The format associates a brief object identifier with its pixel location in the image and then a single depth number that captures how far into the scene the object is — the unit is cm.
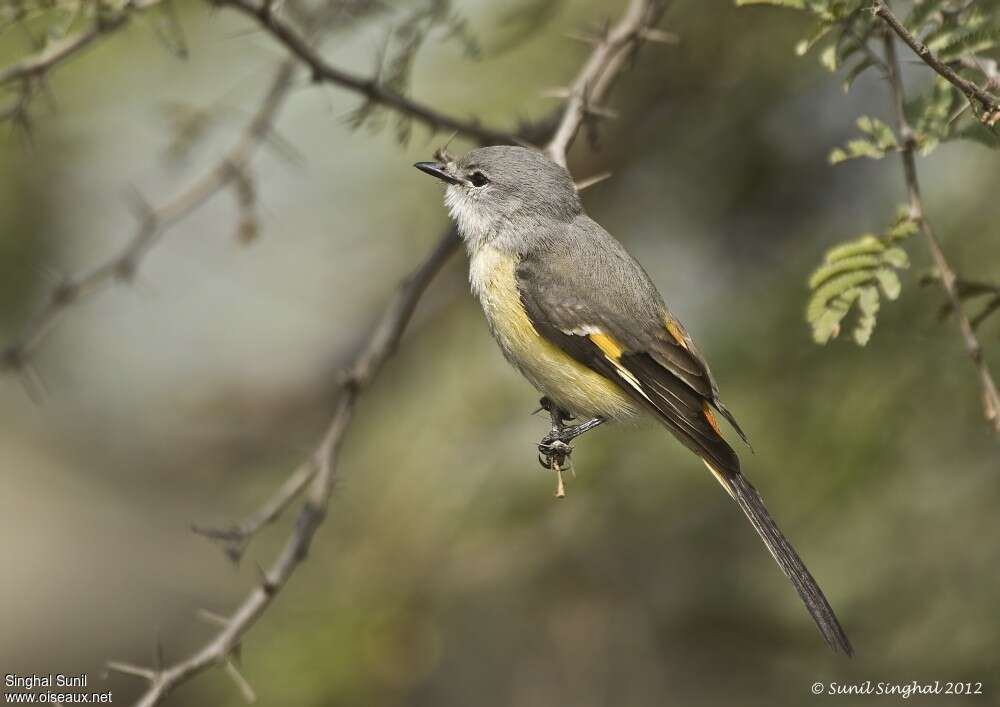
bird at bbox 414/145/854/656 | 747
